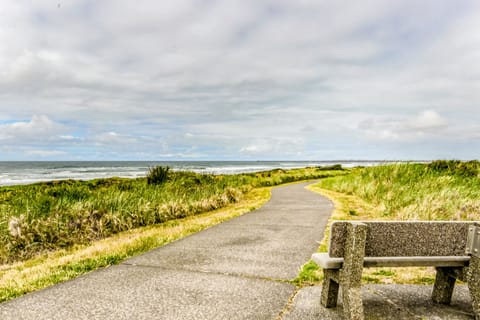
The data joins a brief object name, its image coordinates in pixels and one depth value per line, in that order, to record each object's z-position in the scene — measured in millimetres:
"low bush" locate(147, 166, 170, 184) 14914
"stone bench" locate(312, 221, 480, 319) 2959
